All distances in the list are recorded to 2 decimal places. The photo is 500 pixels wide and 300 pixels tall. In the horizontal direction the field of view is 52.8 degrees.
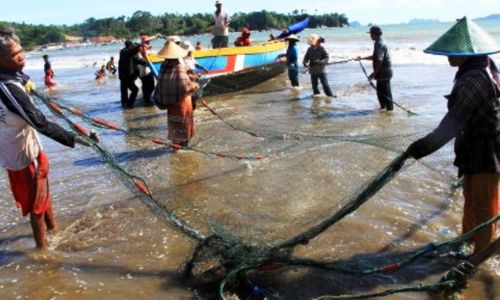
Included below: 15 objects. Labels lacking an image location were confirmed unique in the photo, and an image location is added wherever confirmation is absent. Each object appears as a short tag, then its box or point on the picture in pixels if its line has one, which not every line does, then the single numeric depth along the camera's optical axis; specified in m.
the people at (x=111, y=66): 23.44
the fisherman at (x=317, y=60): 11.83
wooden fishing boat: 12.73
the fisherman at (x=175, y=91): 6.89
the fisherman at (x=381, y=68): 9.68
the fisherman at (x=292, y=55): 13.57
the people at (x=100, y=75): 21.38
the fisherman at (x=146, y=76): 12.02
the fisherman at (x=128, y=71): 11.84
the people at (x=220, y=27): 14.49
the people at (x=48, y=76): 18.73
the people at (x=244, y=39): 15.51
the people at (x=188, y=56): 8.45
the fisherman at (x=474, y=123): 3.30
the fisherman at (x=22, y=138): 3.71
